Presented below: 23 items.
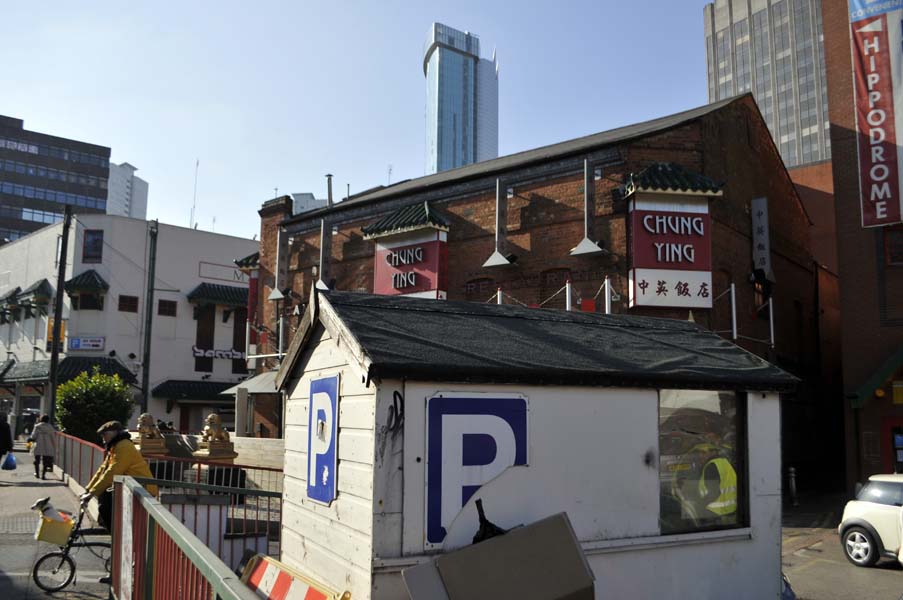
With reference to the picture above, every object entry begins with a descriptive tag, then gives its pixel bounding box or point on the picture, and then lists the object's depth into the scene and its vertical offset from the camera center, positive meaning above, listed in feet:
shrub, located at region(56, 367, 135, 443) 75.46 -2.69
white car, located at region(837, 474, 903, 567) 37.58 -6.93
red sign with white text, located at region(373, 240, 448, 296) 70.08 +11.86
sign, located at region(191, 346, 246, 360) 141.59 +6.00
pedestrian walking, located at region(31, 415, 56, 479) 65.10 -5.76
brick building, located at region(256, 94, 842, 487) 60.44 +15.45
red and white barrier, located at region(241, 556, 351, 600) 17.54 -5.43
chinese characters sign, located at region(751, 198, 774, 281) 68.23 +14.69
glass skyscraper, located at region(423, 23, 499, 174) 601.62 +247.25
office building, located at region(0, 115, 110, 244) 290.56 +85.39
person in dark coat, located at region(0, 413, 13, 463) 48.08 -3.92
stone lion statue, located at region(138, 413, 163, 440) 59.16 -3.90
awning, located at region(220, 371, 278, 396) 80.23 +0.01
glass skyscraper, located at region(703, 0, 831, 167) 360.48 +173.24
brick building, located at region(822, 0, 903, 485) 60.23 +7.96
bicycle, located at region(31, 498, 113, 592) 26.13 -6.86
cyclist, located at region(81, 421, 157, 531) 27.17 -3.24
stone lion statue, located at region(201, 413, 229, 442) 61.00 -4.06
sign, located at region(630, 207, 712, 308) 57.67 +10.50
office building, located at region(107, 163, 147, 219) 639.35 +174.32
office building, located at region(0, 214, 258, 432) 133.08 +13.21
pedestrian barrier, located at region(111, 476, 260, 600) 10.25 -3.41
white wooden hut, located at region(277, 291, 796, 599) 17.13 -1.50
